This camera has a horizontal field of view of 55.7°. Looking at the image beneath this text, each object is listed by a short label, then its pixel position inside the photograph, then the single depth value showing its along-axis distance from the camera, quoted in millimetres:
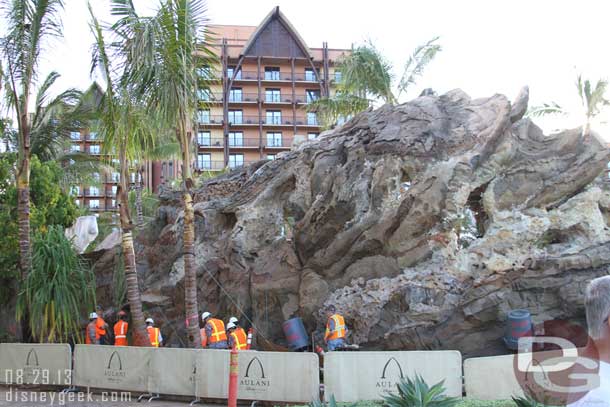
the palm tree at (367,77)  24938
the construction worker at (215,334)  13852
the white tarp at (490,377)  9602
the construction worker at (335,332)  12867
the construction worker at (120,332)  14703
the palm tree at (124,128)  13492
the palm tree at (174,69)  12602
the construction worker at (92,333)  14953
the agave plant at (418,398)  5176
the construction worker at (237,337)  12586
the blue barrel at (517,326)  11711
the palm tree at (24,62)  14922
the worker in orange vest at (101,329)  15048
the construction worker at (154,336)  14500
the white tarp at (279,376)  10430
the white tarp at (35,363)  12703
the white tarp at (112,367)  11820
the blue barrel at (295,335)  14086
